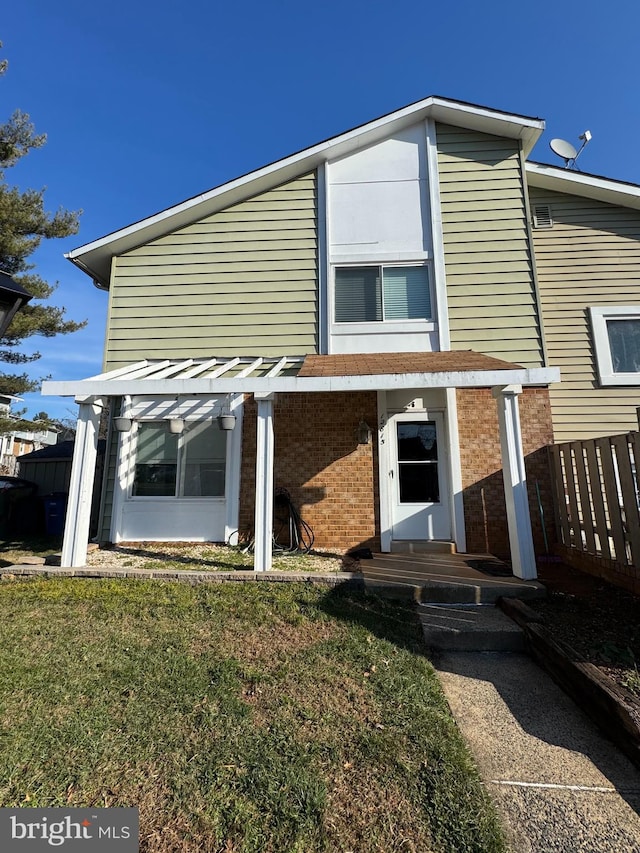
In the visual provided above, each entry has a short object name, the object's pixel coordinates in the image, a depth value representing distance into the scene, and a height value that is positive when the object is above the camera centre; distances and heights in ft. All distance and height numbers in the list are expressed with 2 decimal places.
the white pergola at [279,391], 16.55 +4.70
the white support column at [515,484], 16.34 +0.79
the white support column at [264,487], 16.62 +0.75
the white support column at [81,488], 17.06 +0.80
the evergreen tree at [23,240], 38.04 +26.29
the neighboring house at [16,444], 53.13 +11.94
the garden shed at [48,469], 33.47 +3.11
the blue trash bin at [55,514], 29.12 -0.49
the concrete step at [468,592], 14.57 -3.14
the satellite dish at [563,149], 27.89 +23.91
